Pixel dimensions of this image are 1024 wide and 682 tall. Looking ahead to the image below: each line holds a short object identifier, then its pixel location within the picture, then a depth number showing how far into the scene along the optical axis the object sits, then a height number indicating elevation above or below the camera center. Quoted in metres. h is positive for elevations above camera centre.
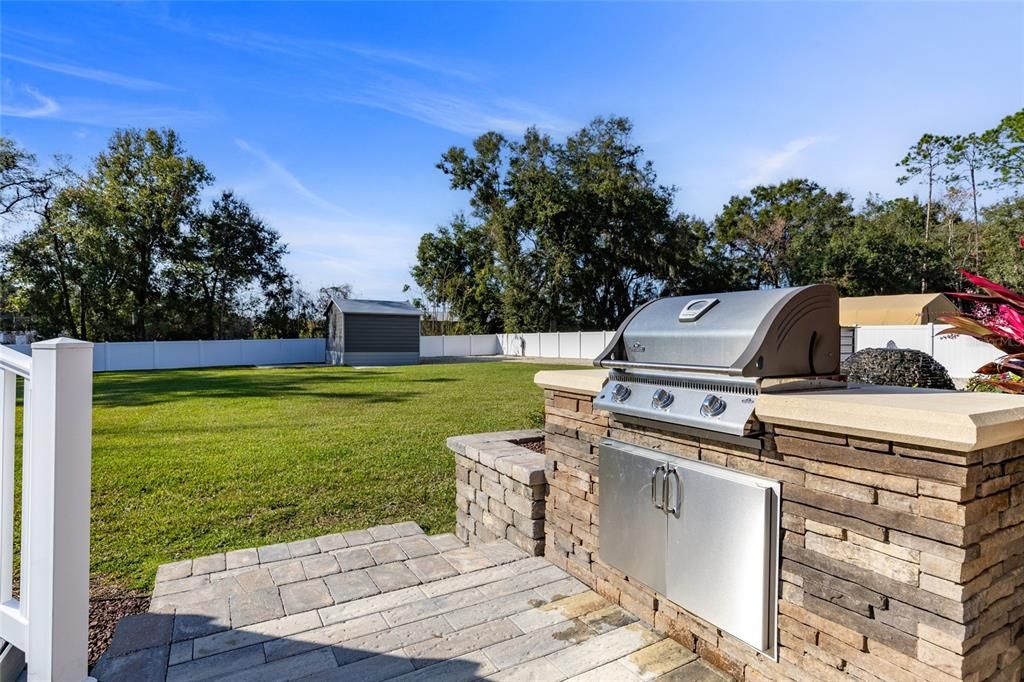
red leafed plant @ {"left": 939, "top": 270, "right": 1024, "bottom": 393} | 2.30 +0.07
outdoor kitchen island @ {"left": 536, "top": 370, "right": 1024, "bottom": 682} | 1.34 -0.52
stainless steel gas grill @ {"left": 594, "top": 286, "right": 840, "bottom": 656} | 1.79 -0.32
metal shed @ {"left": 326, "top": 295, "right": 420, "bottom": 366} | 21.09 +0.19
